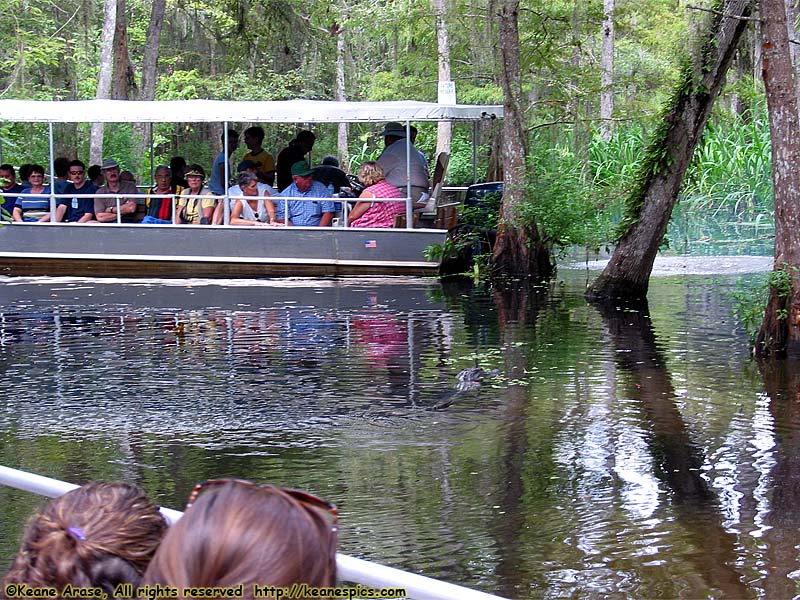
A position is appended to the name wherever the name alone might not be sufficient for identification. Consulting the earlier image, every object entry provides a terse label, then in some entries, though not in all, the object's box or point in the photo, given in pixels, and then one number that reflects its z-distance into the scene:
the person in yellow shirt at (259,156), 18.70
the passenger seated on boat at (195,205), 18.11
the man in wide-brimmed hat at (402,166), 17.22
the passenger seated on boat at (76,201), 18.58
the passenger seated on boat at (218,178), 18.17
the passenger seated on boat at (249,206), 17.62
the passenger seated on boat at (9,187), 17.81
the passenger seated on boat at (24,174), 19.05
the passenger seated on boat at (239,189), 17.67
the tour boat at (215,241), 17.16
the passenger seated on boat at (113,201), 18.28
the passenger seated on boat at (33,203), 18.72
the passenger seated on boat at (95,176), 19.25
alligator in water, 9.16
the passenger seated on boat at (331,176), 17.70
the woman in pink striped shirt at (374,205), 16.98
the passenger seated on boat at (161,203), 18.38
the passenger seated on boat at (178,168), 19.22
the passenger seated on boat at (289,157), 18.72
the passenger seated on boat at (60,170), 18.91
